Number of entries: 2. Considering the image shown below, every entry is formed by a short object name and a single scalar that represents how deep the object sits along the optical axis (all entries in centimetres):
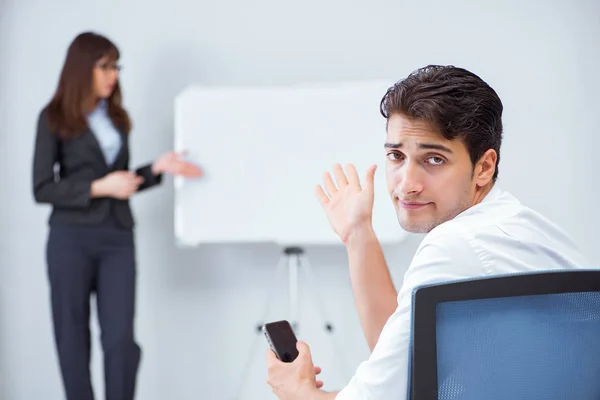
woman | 291
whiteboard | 330
